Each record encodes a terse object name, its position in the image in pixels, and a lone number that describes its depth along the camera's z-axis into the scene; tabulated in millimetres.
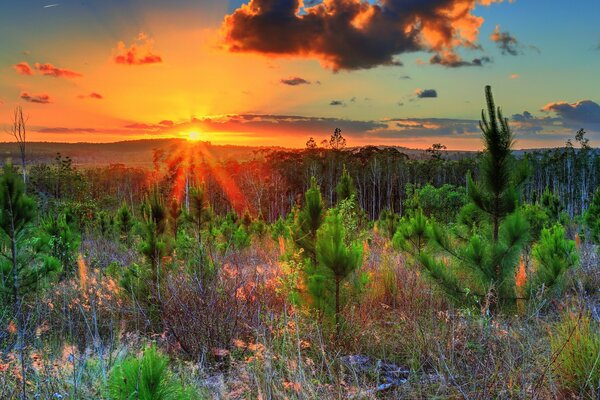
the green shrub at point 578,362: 3695
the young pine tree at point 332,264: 5176
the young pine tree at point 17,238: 6148
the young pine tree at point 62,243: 9859
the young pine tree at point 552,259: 6293
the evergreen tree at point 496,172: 5867
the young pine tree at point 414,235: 9195
